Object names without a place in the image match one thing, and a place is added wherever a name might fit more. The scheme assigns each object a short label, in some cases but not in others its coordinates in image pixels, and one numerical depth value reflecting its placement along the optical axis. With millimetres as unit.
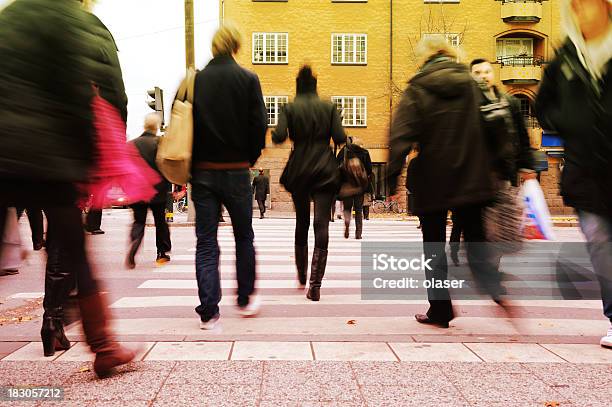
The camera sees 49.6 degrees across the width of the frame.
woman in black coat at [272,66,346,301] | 6023
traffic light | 15742
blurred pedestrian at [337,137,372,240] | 7046
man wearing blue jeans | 4695
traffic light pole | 18141
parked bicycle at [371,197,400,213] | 31688
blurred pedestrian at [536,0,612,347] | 3115
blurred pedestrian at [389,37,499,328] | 4230
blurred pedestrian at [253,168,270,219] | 24141
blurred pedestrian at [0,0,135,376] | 2857
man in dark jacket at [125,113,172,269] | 8070
